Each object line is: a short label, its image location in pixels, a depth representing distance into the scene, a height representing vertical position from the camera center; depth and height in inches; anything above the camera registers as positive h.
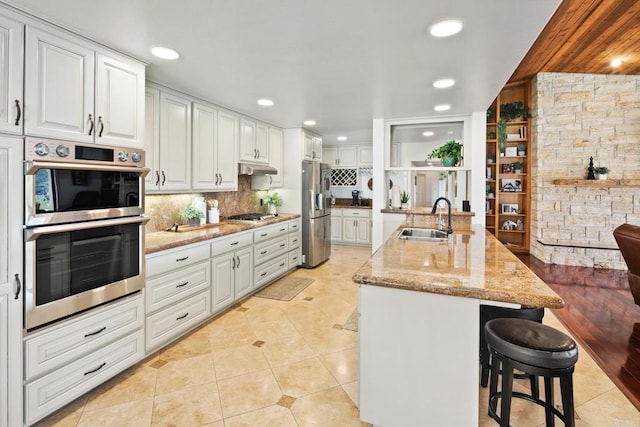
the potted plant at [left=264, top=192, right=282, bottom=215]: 200.8 +6.2
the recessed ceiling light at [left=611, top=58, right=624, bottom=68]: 185.2 +88.8
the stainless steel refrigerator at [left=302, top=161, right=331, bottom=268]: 205.0 -0.9
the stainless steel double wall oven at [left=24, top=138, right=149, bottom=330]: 68.3 -3.9
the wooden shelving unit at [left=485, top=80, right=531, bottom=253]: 244.5 +25.1
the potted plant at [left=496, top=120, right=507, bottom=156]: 235.1 +58.6
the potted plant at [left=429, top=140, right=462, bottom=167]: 160.4 +29.7
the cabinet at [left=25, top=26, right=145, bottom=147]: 69.0 +28.8
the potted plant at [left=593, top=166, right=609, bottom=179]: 206.8 +27.0
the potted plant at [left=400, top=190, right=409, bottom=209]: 189.2 +7.2
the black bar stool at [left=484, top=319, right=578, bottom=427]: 55.1 -24.8
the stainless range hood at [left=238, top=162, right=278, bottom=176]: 161.0 +22.0
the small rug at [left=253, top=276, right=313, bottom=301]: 157.6 -40.3
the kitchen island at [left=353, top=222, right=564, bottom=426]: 60.3 -24.3
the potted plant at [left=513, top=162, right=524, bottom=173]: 247.1 +35.5
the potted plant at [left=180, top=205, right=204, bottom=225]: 135.6 -1.8
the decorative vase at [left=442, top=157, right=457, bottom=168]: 162.2 +26.1
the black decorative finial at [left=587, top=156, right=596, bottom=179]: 209.2 +27.7
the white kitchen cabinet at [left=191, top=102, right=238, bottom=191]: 133.1 +25.9
